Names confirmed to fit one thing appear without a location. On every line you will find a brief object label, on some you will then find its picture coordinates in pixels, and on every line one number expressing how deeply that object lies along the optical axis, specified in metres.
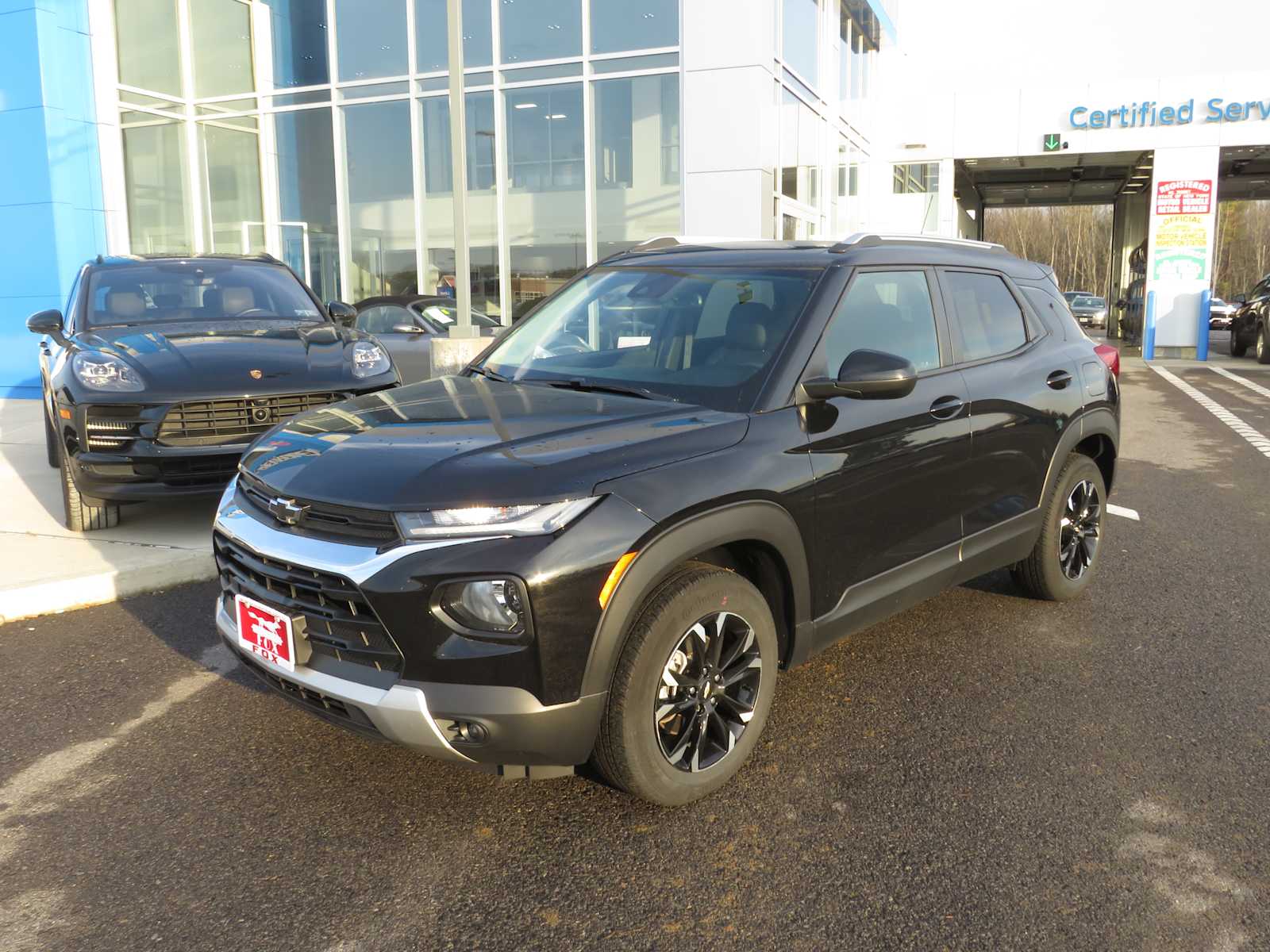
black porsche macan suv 5.69
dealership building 14.04
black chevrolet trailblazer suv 2.68
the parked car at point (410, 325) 11.62
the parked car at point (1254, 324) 20.83
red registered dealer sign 21.14
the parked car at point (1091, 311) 37.94
